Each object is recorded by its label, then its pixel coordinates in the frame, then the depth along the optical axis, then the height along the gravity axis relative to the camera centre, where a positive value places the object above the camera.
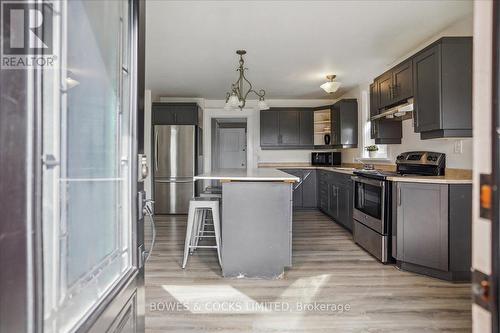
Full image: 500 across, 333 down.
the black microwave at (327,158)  6.20 +0.10
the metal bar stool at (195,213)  2.94 -0.49
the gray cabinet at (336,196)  4.44 -0.54
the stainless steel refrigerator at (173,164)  5.68 -0.03
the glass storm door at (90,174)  0.67 -0.03
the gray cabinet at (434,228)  2.65 -0.58
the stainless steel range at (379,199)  3.10 -0.39
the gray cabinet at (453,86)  2.76 +0.69
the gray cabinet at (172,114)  5.75 +0.90
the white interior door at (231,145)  9.26 +0.52
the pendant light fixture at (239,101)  3.44 +0.71
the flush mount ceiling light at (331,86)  4.25 +1.05
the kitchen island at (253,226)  2.76 -0.56
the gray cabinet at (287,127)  6.44 +0.74
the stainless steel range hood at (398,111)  3.28 +0.58
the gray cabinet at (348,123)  5.48 +0.70
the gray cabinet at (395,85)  3.27 +0.89
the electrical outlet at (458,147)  2.94 +0.15
